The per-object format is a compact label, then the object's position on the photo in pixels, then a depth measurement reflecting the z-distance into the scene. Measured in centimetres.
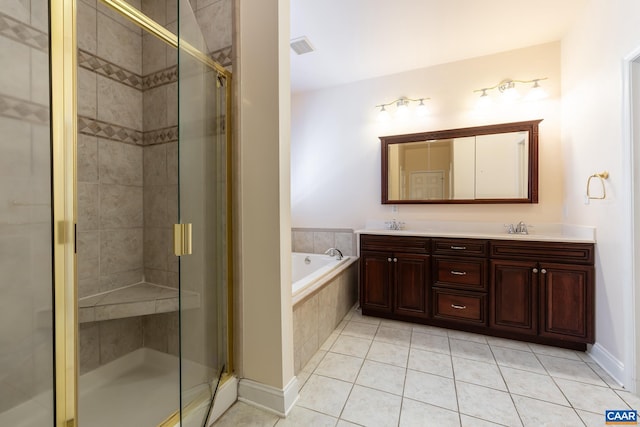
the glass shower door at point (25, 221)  84
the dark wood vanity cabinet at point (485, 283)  194
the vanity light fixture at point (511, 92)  241
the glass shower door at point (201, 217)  102
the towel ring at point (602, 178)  172
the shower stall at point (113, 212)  81
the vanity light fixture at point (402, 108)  281
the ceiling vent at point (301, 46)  234
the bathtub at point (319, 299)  173
